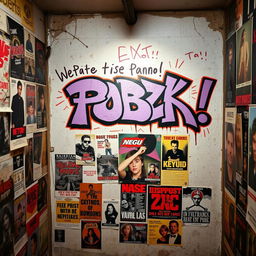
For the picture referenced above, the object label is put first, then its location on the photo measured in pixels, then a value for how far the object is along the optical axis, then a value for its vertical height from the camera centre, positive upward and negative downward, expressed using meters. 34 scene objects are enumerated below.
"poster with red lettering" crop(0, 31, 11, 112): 1.53 +0.29
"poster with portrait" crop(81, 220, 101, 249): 2.37 -1.15
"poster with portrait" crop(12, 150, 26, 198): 1.72 -0.42
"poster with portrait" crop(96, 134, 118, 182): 2.30 -0.38
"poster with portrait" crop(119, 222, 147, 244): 2.33 -1.12
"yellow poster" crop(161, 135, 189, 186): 2.26 -0.40
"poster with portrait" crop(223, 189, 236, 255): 1.91 -0.88
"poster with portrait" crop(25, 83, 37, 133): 1.91 +0.08
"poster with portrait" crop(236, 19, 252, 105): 1.56 +0.38
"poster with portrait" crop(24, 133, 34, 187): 1.91 -0.35
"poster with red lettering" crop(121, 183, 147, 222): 2.31 -0.81
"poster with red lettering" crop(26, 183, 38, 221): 1.95 -0.69
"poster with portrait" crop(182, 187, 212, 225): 2.27 -0.83
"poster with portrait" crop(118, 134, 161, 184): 2.27 -0.38
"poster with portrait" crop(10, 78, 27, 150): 1.68 +0.02
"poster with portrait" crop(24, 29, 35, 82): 1.88 +0.51
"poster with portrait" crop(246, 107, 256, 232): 1.46 -0.34
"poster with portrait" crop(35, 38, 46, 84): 2.09 +0.50
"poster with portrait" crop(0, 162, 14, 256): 1.55 -0.60
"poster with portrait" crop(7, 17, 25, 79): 1.67 +0.50
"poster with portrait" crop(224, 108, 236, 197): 1.91 -0.28
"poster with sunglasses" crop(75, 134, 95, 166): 2.32 -0.30
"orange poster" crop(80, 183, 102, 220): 2.34 -0.81
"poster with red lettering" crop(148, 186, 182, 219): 2.29 -0.79
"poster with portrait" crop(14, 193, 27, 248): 1.75 -0.77
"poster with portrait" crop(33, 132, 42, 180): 2.06 -0.32
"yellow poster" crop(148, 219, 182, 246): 2.30 -1.10
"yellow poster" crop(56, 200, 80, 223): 2.38 -0.92
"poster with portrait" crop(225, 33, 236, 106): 1.89 +0.39
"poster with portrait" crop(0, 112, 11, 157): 1.53 -0.10
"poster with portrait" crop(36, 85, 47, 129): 2.11 +0.11
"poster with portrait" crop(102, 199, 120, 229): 2.34 -0.93
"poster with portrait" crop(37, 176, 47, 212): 2.16 -0.70
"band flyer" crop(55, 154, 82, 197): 2.35 -0.56
